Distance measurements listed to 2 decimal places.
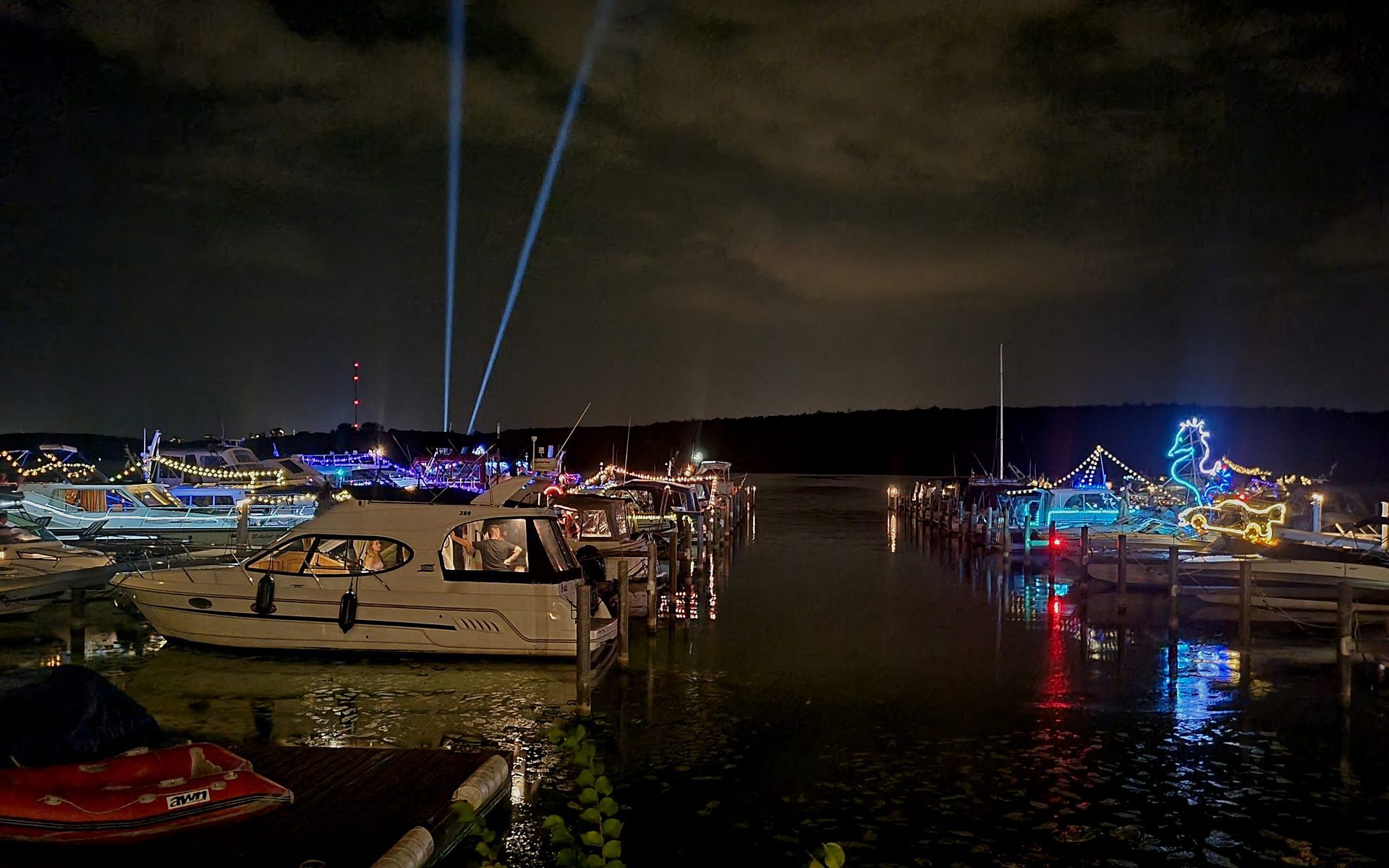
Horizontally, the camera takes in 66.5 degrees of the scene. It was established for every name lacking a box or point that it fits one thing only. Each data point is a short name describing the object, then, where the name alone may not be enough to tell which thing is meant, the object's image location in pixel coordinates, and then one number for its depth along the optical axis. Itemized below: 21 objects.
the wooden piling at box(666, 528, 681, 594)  23.44
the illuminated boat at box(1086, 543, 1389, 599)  20.66
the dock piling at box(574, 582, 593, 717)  13.19
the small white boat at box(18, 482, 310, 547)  33.59
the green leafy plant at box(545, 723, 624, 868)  4.07
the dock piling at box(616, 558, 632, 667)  16.09
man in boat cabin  16.48
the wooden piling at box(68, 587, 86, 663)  17.05
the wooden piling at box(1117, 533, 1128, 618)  22.22
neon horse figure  32.72
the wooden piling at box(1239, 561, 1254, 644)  17.96
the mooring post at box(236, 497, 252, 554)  27.88
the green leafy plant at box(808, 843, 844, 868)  3.85
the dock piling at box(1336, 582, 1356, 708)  14.64
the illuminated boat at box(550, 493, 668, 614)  21.02
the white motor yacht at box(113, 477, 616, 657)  15.39
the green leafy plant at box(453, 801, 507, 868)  4.25
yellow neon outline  25.67
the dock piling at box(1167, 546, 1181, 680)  18.95
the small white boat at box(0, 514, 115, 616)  19.69
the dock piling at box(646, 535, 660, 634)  19.02
